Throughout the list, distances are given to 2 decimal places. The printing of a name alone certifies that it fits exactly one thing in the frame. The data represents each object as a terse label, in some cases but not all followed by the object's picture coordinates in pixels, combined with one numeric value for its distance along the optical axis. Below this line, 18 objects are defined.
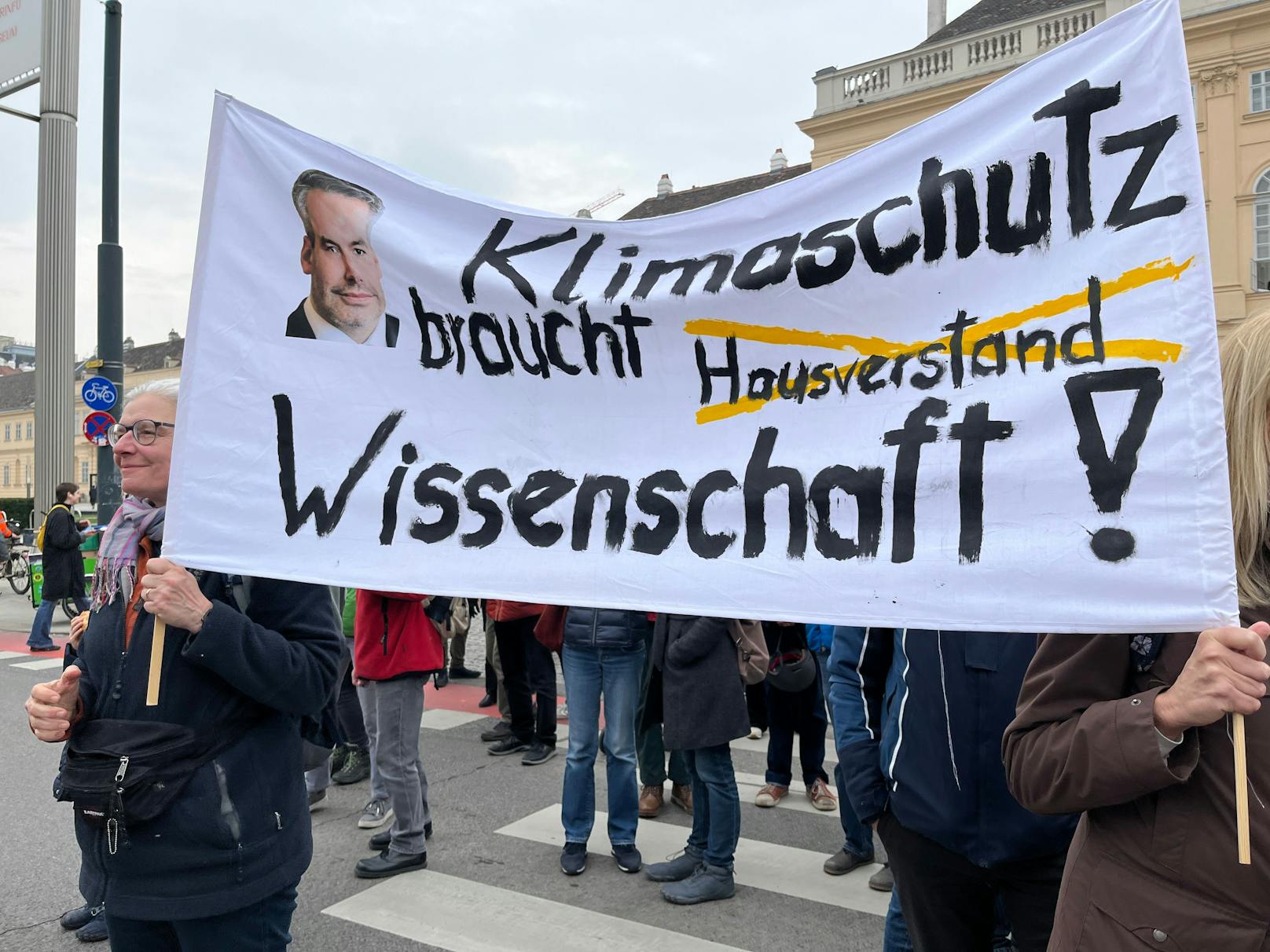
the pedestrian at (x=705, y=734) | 4.25
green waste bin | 14.14
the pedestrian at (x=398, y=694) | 4.59
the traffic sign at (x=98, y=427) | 11.34
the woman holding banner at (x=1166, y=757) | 1.48
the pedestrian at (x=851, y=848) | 4.52
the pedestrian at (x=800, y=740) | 5.50
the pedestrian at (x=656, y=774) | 5.48
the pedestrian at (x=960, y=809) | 2.23
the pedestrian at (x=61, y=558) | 11.01
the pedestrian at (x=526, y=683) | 6.74
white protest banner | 1.77
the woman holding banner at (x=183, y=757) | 2.12
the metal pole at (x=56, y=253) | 16.69
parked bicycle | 18.89
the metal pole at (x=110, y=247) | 10.88
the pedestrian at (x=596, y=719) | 4.57
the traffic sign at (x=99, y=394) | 11.30
